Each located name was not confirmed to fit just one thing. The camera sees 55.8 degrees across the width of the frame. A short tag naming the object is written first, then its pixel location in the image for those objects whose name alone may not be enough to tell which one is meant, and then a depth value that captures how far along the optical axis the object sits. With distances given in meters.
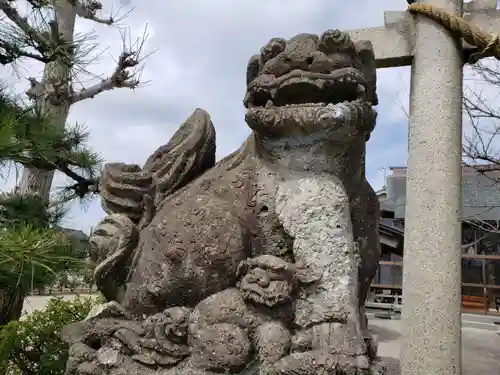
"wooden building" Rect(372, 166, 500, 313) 7.47
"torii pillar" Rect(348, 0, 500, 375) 2.20
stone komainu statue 1.17
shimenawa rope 2.23
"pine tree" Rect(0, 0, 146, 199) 2.97
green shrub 2.61
